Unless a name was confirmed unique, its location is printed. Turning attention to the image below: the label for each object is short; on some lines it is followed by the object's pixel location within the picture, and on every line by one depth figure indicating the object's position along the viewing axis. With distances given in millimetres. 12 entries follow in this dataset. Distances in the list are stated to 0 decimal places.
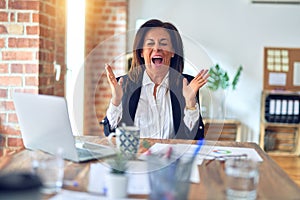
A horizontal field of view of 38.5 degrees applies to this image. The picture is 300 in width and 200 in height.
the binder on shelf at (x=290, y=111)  4672
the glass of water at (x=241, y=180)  1106
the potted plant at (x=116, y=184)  1102
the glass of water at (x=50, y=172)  1107
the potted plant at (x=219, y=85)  4480
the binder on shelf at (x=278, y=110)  4676
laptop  1332
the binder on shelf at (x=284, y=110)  4668
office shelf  4695
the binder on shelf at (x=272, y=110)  4689
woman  1920
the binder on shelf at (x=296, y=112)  4672
